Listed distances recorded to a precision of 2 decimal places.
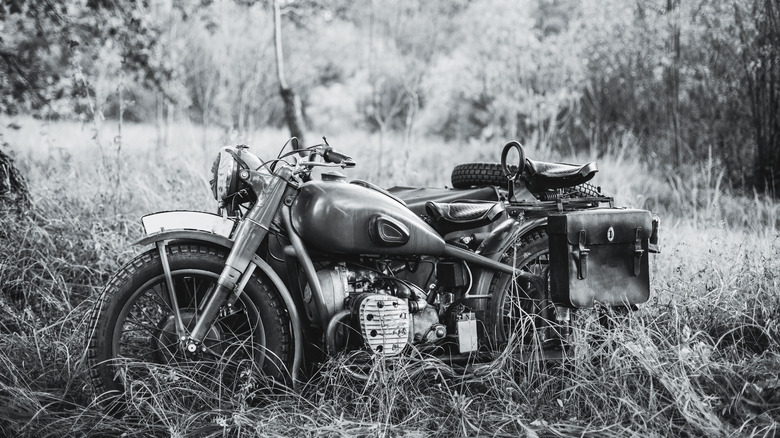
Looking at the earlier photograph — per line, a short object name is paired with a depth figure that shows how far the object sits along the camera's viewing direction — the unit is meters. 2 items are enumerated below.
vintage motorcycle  2.77
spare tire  3.81
